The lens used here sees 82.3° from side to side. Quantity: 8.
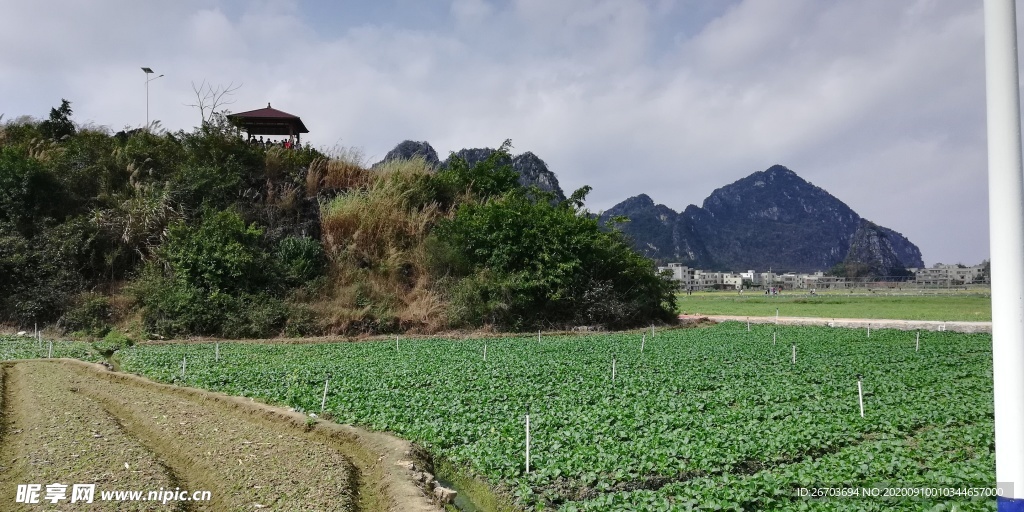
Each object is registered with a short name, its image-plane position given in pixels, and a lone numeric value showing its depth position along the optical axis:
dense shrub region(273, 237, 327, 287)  26.81
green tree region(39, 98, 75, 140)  32.38
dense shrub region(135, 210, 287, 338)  23.78
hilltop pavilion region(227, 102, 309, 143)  34.56
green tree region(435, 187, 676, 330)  28.05
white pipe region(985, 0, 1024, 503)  2.72
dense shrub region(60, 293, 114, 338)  23.77
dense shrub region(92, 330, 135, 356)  18.88
